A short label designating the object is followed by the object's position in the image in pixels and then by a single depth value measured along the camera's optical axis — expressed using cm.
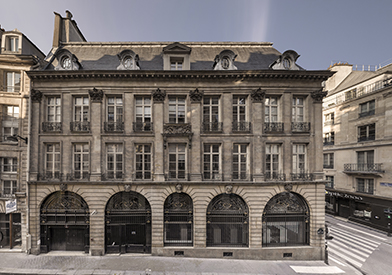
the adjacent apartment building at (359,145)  2045
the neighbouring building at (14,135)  1431
